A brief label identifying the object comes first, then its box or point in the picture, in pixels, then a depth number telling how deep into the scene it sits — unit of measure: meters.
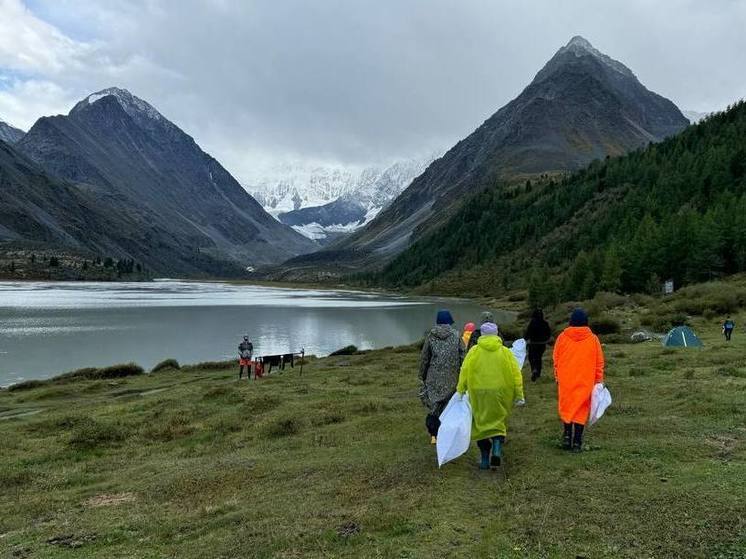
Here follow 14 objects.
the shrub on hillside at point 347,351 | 53.41
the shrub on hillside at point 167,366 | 45.94
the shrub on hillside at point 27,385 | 37.58
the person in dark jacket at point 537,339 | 24.39
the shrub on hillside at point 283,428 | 19.09
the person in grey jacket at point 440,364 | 13.41
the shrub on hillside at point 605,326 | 46.59
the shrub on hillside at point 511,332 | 50.78
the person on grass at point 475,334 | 17.77
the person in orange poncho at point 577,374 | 12.65
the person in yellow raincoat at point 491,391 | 11.95
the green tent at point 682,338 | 33.62
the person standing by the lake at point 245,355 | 37.88
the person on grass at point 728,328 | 34.23
